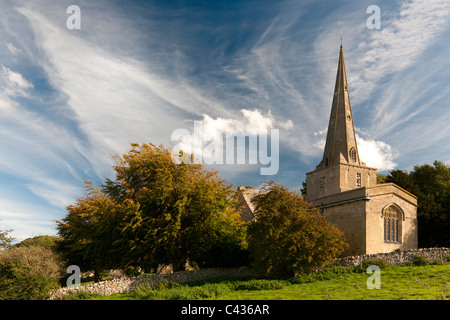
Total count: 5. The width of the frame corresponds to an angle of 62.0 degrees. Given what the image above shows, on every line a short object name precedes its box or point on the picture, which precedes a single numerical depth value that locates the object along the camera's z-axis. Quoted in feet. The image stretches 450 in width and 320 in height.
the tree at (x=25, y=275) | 81.00
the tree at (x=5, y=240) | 108.68
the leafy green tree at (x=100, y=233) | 94.22
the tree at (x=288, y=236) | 85.35
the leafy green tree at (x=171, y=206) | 93.91
